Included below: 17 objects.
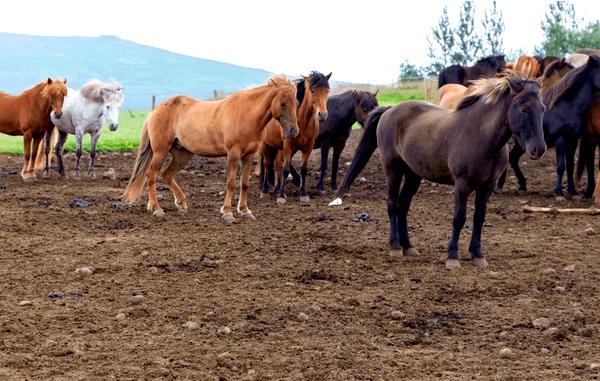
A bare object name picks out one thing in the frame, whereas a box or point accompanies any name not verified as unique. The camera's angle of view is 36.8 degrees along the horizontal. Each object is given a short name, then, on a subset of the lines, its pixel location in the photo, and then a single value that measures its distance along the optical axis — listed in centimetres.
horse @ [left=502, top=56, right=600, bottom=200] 1302
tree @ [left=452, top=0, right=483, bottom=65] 6838
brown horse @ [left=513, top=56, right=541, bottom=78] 1934
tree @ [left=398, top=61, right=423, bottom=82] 6925
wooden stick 1148
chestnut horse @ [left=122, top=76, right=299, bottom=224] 1096
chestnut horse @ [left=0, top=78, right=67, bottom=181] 1541
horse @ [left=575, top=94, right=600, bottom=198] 1302
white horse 1606
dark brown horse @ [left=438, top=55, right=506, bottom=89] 2280
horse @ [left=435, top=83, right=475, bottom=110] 1664
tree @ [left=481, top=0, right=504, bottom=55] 6769
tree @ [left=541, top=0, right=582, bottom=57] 5737
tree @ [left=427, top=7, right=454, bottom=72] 6881
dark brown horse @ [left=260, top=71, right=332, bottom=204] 1289
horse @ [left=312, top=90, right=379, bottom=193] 1473
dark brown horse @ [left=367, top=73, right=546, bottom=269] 789
